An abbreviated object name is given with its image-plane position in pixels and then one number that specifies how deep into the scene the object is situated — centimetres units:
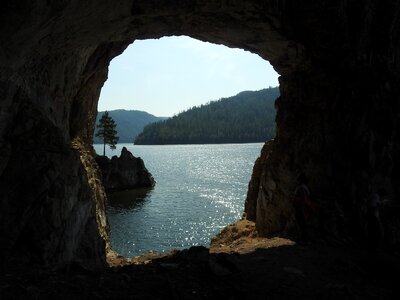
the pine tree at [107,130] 10775
